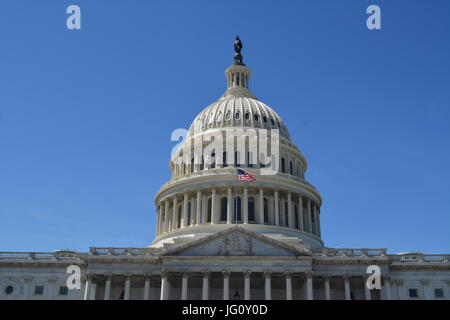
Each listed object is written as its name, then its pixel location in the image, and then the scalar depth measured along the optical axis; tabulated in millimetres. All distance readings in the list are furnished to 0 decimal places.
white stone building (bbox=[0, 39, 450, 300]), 60656
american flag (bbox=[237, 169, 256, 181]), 68000
